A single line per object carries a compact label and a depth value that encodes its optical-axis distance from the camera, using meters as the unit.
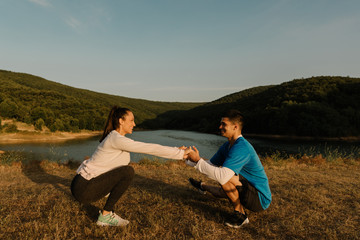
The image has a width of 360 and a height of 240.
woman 2.56
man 2.65
